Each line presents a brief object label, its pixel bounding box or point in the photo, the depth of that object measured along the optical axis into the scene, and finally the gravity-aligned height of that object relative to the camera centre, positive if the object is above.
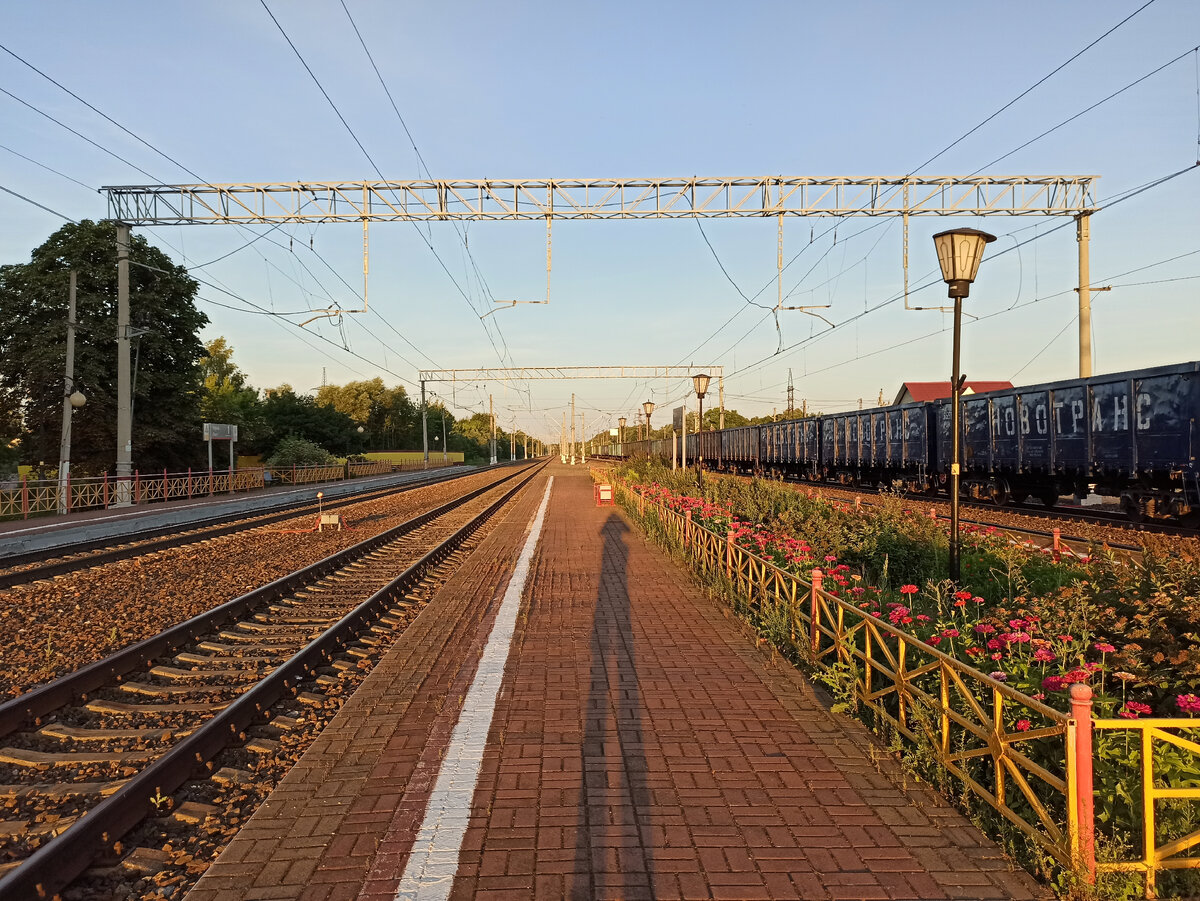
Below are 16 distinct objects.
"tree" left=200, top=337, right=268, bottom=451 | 49.72 +4.49
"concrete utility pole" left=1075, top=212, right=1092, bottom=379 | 18.20 +3.77
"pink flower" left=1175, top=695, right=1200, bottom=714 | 3.30 -1.02
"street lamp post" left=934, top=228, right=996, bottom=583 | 7.37 +1.87
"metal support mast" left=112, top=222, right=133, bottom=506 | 24.30 +1.75
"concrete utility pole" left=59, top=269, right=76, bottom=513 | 22.34 +1.02
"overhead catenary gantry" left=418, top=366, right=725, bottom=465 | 48.46 +5.33
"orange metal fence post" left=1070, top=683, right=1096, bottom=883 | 3.00 -1.22
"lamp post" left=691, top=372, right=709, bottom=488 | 20.71 +1.93
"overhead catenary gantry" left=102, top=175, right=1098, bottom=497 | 18.95 +6.39
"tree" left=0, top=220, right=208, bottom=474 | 31.56 +4.27
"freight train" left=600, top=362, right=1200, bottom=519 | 13.40 +0.39
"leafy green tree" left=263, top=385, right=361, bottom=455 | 63.41 +2.80
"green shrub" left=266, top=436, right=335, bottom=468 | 49.06 +0.03
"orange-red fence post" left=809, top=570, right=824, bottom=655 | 6.08 -1.24
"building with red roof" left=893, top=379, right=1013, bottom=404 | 57.09 +5.21
